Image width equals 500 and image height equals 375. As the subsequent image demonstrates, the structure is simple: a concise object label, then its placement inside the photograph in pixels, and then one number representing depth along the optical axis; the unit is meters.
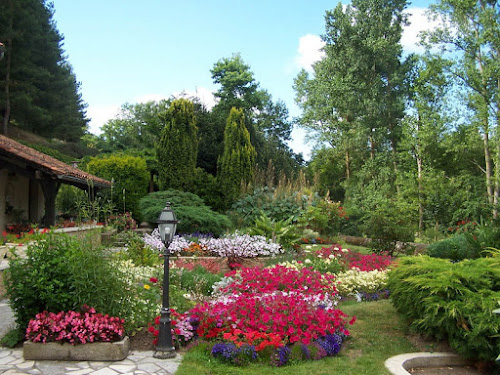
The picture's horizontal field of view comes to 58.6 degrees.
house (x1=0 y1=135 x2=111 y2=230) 10.17
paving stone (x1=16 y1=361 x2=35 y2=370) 4.37
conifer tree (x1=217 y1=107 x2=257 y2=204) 17.65
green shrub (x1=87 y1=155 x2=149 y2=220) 16.17
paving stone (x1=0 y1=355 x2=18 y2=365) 4.48
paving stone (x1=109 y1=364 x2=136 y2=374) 4.36
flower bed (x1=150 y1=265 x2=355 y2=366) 4.77
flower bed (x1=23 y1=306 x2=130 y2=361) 4.64
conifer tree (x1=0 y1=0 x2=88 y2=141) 23.78
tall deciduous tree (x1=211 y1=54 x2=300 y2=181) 25.08
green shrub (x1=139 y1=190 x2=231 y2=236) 12.45
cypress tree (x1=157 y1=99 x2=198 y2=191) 16.62
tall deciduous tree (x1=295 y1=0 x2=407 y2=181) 22.72
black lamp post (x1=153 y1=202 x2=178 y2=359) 4.84
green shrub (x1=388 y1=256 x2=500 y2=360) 4.56
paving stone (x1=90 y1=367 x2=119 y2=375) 4.25
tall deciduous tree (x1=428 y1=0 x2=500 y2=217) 16.94
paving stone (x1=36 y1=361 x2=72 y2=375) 4.26
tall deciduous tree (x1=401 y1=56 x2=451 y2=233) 18.33
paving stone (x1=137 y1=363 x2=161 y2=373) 4.40
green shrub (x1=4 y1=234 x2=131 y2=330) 4.89
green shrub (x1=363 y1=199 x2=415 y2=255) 10.59
